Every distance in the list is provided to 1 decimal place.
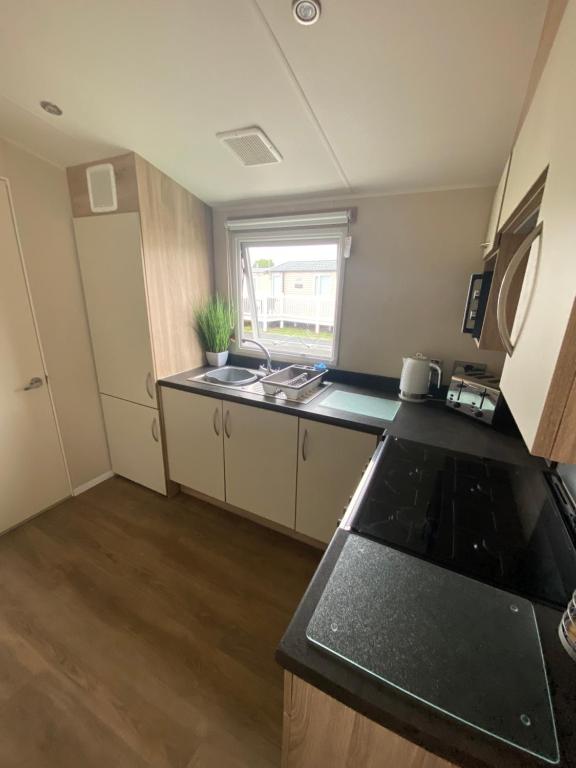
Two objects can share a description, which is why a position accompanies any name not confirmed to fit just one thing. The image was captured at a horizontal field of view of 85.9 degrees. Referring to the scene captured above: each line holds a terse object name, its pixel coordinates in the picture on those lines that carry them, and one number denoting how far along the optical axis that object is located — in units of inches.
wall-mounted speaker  72.5
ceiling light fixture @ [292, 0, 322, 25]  35.2
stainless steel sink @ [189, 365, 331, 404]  75.1
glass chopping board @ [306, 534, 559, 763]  19.1
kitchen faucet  88.7
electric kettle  70.1
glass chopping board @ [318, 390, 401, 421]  66.7
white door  72.5
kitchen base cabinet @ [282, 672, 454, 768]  20.3
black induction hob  29.6
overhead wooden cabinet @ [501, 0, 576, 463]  17.9
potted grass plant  93.0
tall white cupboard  73.7
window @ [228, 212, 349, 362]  84.0
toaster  57.6
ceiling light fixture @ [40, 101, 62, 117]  57.5
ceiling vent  57.6
